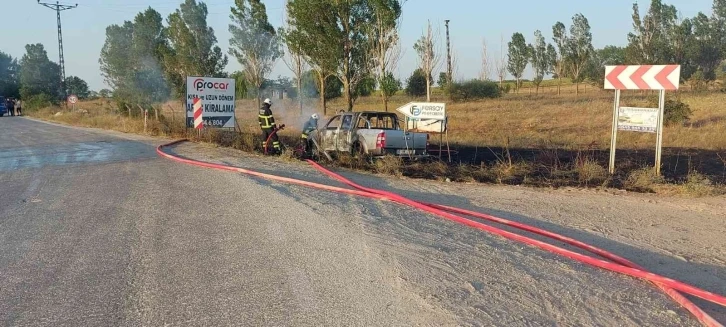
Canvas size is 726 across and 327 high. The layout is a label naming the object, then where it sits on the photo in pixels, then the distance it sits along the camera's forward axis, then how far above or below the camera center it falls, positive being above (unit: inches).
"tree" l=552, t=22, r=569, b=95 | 2518.5 +261.3
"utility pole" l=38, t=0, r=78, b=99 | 2004.2 +211.8
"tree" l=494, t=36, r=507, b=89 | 2250.1 +121.3
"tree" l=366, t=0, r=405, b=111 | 982.4 +126.6
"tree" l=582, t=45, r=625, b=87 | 2326.5 +204.6
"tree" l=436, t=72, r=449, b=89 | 1920.9 +84.8
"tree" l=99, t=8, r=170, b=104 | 1384.1 +107.8
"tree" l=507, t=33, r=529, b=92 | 2650.1 +229.6
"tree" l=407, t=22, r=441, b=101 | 1198.3 +103.2
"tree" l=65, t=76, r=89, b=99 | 3815.5 +107.9
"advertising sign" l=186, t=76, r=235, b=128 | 770.2 +6.5
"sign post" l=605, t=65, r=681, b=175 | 433.4 +16.2
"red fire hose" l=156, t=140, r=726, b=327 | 179.0 -56.0
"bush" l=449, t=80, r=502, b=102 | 1893.5 +51.8
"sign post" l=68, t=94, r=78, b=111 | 1860.2 +10.8
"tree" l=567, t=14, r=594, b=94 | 2484.0 +269.3
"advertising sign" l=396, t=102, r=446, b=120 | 575.8 -4.1
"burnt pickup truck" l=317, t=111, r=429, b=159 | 542.3 -29.6
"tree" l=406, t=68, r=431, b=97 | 2039.1 +73.3
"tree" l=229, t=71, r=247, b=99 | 2242.0 +62.8
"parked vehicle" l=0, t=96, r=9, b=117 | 2320.9 -18.8
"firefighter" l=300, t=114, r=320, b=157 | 642.8 -36.8
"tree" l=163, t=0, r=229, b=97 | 1400.1 +132.1
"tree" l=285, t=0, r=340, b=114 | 1008.9 +127.9
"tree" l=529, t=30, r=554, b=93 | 2581.2 +208.0
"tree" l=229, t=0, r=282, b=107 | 1352.1 +149.9
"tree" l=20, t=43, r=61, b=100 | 2965.1 +143.3
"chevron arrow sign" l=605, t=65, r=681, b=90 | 428.8 +23.6
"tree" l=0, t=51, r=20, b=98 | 3282.5 +157.0
